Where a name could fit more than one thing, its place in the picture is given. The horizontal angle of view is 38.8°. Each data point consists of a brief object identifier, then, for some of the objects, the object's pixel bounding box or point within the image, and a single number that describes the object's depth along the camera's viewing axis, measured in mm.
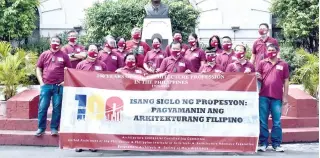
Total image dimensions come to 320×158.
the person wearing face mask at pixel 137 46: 9506
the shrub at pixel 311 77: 9873
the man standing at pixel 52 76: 8338
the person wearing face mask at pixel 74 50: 9124
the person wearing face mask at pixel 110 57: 8881
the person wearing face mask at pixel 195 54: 9149
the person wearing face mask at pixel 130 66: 8139
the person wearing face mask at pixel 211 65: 8550
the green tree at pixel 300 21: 17400
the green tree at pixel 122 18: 16627
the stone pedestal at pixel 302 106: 9386
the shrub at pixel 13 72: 9548
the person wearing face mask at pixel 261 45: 8973
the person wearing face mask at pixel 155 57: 9343
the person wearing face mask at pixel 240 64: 8245
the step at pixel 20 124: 9081
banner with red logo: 7790
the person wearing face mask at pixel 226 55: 8781
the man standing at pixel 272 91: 7995
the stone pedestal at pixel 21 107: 9123
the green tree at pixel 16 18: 17538
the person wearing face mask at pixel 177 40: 9533
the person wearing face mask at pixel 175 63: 8557
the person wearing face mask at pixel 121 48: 9324
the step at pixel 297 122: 9336
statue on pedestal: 12617
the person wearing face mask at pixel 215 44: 9165
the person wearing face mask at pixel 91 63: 8176
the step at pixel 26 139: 8669
